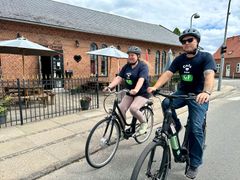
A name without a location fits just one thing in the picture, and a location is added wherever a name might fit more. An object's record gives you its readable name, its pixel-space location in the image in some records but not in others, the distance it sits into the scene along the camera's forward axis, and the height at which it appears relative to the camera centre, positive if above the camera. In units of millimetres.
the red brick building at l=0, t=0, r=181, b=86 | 10953 +2162
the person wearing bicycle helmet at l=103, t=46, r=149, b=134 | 3906 -277
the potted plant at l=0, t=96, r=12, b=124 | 5523 -1161
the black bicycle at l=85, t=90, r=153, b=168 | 3334 -1230
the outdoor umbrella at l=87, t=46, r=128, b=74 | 10253 +782
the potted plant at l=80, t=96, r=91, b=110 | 7375 -1262
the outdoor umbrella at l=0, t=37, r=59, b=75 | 7250 +698
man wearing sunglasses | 2799 -138
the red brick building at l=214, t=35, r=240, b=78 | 36778 +1888
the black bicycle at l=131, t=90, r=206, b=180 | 2354 -1024
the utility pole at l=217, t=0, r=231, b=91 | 14391 +1303
